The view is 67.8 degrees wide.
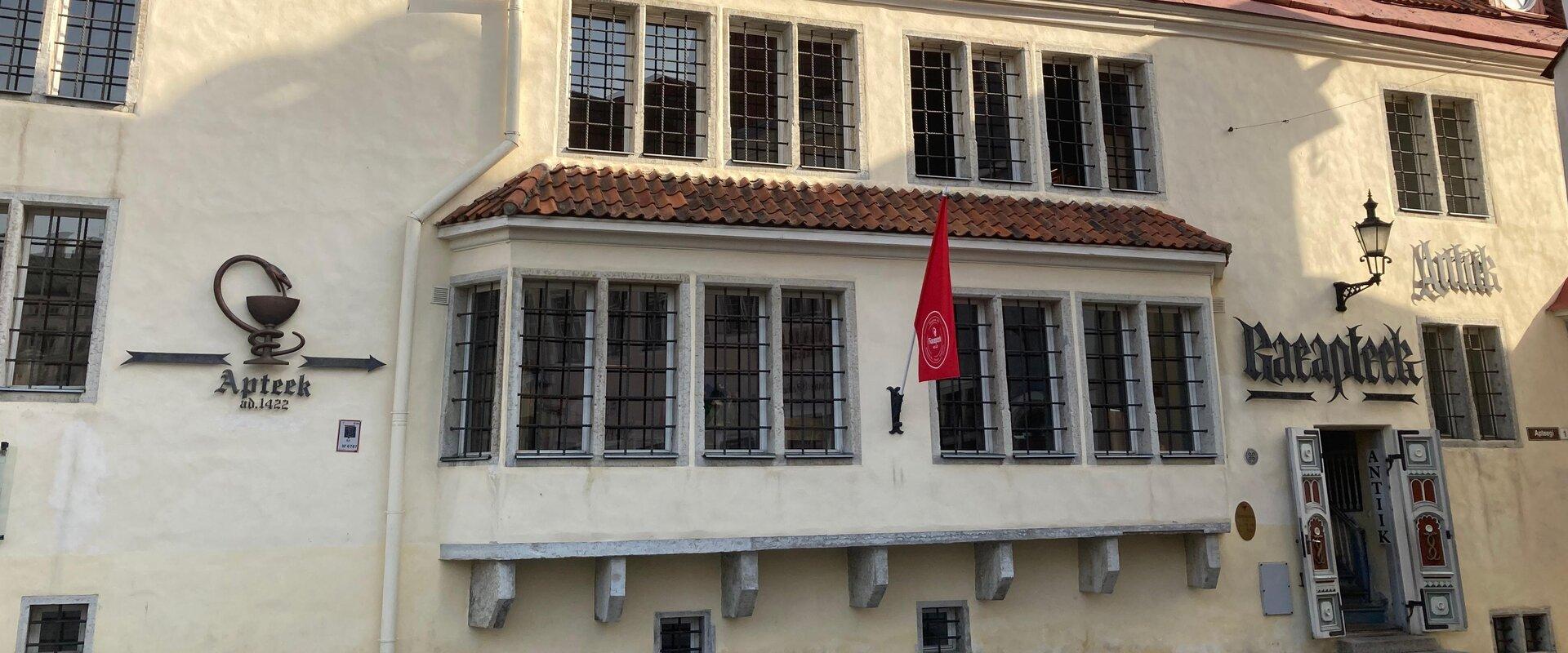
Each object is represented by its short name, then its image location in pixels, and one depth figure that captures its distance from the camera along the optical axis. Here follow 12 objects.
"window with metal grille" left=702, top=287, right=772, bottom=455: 10.68
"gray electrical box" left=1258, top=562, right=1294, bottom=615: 12.22
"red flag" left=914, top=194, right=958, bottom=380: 10.02
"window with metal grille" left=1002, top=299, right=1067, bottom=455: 11.64
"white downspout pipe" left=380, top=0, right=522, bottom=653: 9.78
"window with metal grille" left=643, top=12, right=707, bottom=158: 11.68
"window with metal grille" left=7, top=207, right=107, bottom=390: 9.56
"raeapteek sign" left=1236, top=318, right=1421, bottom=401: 12.65
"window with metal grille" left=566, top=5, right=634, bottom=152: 11.44
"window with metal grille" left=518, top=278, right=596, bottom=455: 10.19
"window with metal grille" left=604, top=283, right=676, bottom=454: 10.38
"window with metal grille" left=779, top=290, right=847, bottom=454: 10.89
